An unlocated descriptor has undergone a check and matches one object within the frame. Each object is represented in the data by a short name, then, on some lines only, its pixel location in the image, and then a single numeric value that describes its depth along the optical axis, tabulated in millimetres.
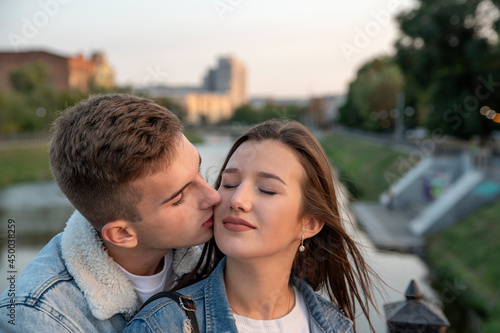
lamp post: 1848
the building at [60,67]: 41031
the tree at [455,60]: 13547
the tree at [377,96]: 29483
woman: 1577
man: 1408
